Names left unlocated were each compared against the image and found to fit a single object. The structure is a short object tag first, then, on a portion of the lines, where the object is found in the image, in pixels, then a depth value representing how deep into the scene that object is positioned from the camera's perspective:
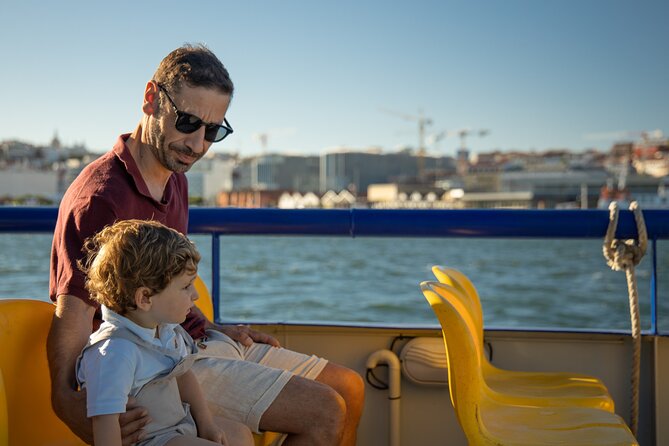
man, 1.82
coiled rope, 2.55
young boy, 1.60
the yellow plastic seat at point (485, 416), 1.96
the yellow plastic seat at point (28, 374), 1.75
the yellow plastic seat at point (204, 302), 2.41
